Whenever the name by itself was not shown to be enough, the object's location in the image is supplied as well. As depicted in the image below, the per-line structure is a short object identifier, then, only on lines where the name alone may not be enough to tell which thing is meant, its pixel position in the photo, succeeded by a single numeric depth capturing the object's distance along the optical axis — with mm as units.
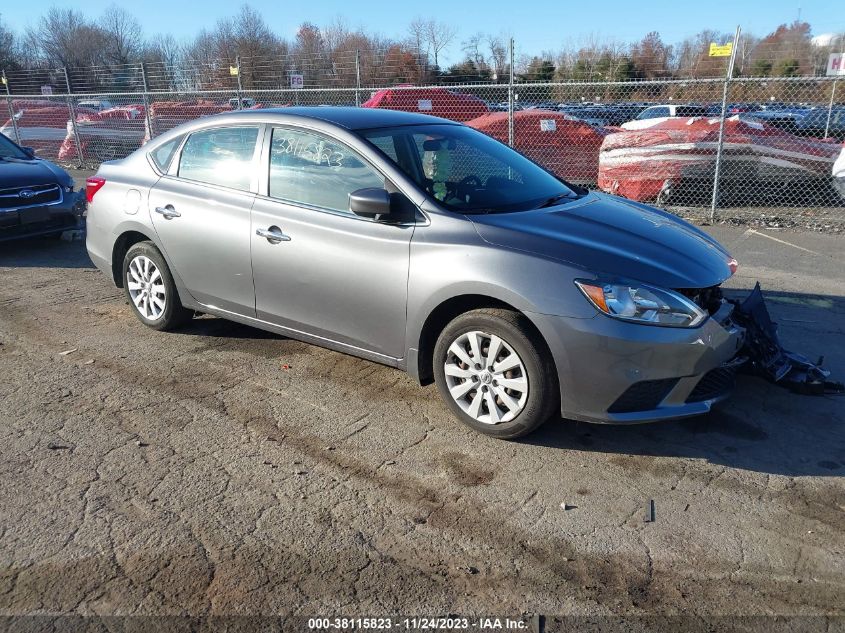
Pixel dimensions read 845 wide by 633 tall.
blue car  7887
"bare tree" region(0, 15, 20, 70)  50950
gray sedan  3404
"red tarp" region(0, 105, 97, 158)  18609
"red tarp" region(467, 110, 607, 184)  12602
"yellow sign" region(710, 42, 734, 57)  9952
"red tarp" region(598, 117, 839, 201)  10680
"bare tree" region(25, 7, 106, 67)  56531
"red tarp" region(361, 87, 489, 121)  15227
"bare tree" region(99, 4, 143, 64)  56594
